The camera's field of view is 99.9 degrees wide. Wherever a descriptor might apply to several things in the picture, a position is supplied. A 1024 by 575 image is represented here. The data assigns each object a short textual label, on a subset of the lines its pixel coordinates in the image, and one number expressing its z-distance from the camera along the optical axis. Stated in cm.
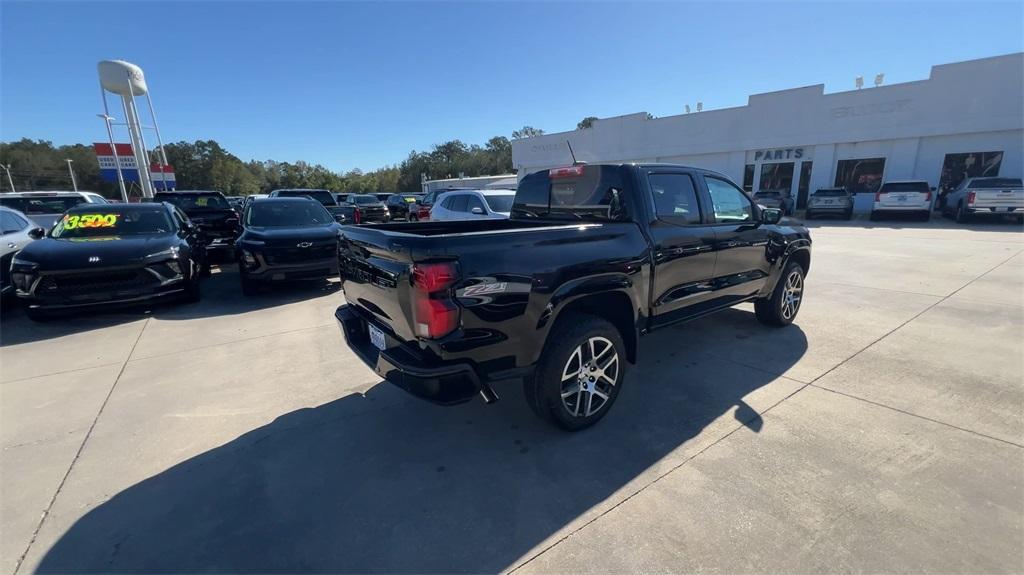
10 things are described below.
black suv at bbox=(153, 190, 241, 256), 1013
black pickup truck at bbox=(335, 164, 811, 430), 248
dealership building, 1800
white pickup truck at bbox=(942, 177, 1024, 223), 1423
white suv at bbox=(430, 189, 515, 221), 997
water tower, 2477
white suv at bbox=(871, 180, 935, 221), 1628
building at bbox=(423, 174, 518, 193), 4381
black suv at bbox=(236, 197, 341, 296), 685
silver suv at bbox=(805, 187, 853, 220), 1866
